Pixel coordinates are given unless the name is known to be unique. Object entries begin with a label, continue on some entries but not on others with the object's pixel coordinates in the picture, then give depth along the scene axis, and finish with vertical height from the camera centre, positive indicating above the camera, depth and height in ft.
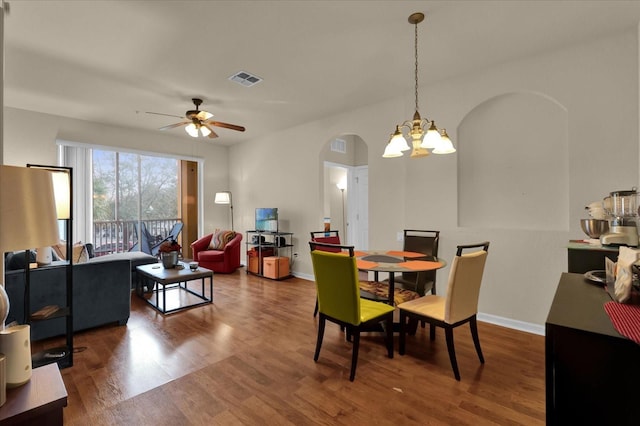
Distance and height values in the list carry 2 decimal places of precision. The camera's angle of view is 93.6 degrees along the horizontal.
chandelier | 7.84 +1.92
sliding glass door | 22.27 +1.14
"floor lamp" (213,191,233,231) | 21.42 +1.13
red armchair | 18.81 -2.71
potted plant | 13.12 -1.78
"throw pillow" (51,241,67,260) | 13.44 -1.63
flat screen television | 18.40 -0.34
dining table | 7.86 -1.44
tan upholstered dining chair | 7.03 -2.35
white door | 22.80 +0.39
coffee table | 11.84 -3.52
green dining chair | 7.05 -2.20
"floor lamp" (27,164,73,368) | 7.49 -0.76
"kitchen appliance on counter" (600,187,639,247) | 6.05 -0.18
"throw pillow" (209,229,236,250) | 19.86 -1.68
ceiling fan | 13.16 +4.06
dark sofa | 8.28 -2.42
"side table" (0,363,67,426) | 2.96 -1.95
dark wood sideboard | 2.60 -1.47
